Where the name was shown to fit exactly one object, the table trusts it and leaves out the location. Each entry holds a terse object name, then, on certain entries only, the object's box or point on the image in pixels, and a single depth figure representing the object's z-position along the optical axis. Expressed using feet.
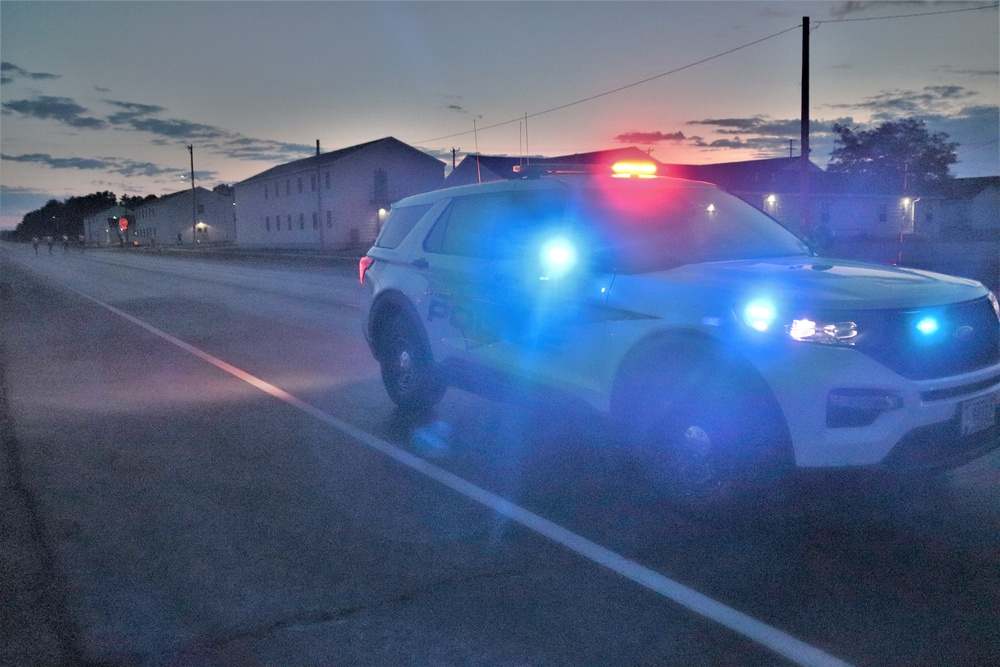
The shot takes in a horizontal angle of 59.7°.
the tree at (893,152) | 261.65
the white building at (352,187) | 211.41
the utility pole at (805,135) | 85.81
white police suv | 13.05
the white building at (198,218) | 380.58
